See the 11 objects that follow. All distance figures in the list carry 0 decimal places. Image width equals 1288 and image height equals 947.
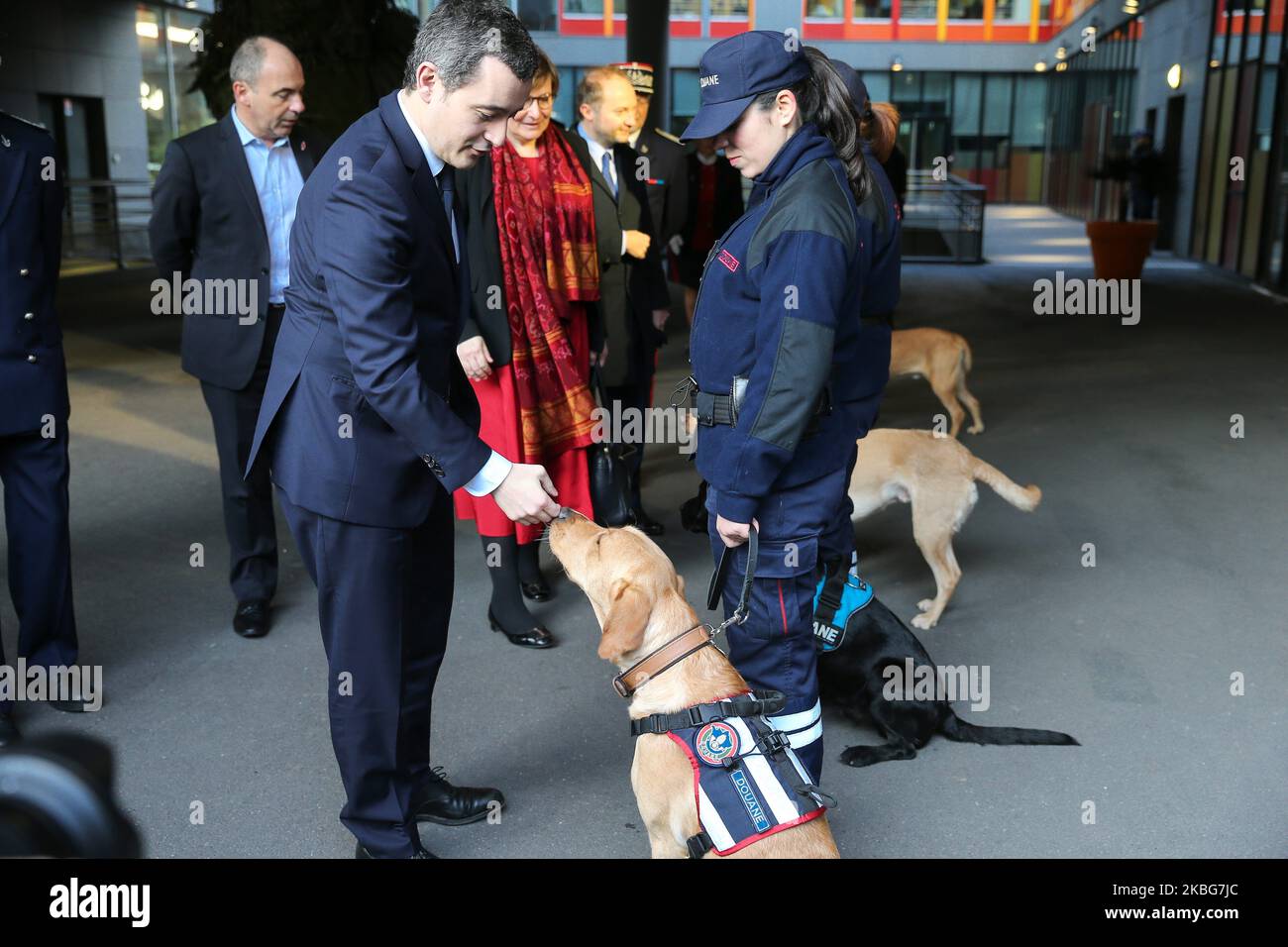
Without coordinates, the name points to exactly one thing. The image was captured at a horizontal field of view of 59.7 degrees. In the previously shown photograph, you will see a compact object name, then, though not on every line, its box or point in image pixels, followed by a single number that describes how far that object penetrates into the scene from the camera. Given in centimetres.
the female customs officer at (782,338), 248
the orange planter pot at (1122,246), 1445
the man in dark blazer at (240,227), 408
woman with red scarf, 405
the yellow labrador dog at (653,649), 237
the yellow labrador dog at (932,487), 452
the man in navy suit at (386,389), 226
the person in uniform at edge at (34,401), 349
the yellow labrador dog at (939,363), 758
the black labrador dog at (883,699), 347
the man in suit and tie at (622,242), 474
